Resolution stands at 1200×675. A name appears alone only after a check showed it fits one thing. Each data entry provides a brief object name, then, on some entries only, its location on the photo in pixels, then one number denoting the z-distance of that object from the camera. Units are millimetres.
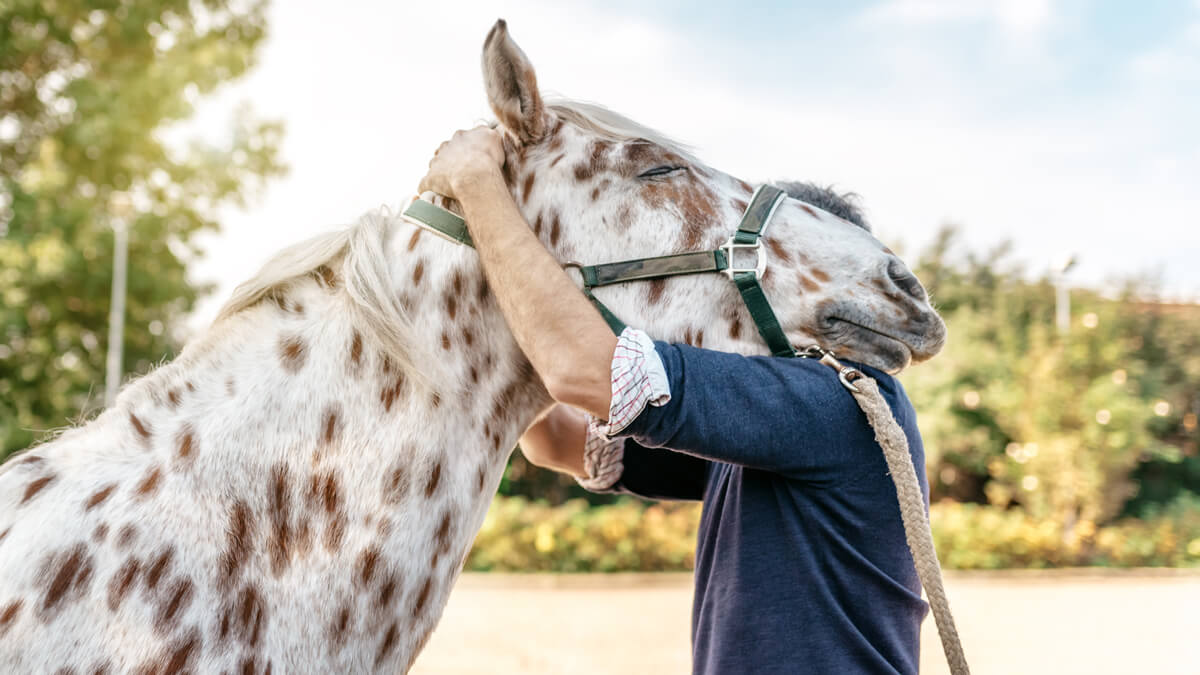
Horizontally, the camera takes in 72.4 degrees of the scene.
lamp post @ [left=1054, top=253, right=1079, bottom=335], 18828
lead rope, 1515
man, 1488
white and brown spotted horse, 1393
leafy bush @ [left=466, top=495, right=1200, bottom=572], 13812
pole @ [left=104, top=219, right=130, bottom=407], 14078
